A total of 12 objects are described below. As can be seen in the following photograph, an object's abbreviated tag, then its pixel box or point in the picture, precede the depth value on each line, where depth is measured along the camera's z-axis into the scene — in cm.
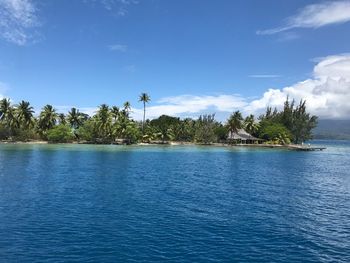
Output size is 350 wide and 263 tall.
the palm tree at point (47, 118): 15212
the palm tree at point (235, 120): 15638
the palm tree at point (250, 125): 17475
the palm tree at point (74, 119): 16550
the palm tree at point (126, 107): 15596
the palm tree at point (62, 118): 16538
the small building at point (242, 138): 16988
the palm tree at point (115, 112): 15362
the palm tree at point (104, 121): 14788
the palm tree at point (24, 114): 14350
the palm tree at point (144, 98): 16162
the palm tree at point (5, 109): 14175
